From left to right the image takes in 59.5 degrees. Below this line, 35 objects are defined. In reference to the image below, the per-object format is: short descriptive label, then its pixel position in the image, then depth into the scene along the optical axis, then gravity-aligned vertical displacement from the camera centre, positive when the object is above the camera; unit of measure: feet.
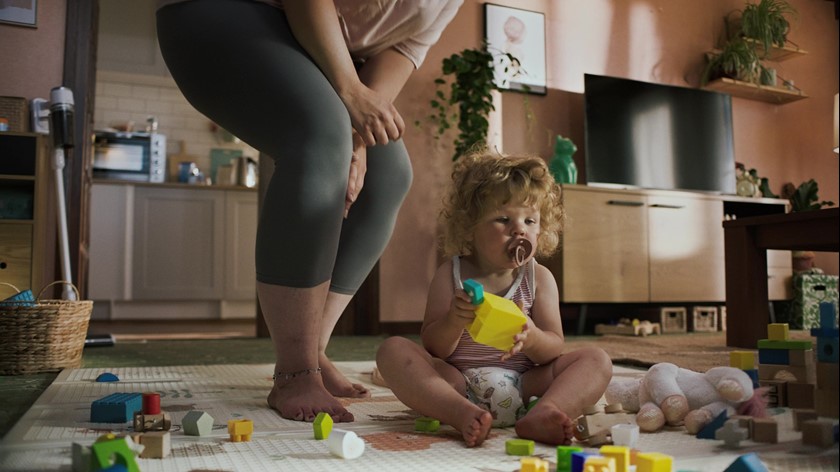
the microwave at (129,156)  13.10 +2.29
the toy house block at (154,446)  2.11 -0.47
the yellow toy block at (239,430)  2.39 -0.48
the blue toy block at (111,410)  2.73 -0.48
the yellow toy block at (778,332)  2.64 -0.18
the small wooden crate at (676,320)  7.55 -0.38
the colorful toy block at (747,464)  1.68 -0.42
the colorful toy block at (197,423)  2.44 -0.47
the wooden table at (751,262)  3.97 +0.18
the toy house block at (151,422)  2.54 -0.49
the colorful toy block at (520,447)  2.14 -0.48
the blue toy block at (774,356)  2.50 -0.26
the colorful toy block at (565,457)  1.88 -0.45
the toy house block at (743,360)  2.65 -0.28
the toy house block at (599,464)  1.68 -0.42
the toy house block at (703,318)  7.62 -0.37
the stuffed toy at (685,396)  2.38 -0.40
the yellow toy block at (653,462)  1.74 -0.43
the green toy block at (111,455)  1.69 -0.40
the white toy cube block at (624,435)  2.18 -0.45
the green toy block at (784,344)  2.31 -0.21
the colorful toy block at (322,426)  2.40 -0.47
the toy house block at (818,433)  1.65 -0.34
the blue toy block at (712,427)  2.29 -0.46
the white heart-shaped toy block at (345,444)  2.12 -0.47
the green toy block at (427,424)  2.60 -0.50
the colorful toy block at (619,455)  1.77 -0.42
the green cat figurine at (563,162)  9.29 +1.53
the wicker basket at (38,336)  4.65 -0.36
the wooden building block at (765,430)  1.92 -0.40
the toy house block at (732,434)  2.09 -0.44
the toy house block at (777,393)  2.09 -0.32
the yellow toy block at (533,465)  1.77 -0.44
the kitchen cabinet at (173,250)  12.26 +0.55
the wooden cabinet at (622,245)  8.38 +0.46
